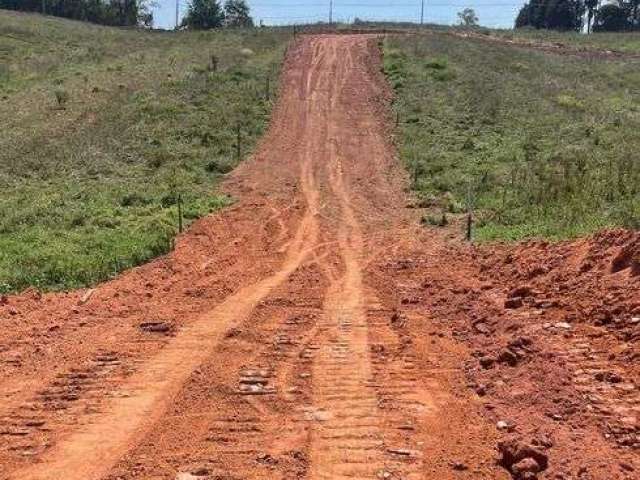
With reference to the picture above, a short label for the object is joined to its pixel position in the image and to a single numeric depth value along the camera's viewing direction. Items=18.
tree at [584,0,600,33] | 77.94
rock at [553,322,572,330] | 7.43
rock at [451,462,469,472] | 5.09
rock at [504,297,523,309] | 8.57
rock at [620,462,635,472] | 4.86
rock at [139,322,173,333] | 8.40
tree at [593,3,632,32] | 76.75
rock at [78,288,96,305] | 9.66
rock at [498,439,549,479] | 4.91
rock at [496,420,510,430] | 5.63
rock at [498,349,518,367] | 6.90
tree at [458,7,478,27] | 92.13
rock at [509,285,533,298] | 8.70
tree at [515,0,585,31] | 77.12
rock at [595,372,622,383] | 6.15
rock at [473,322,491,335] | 7.98
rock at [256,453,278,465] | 5.20
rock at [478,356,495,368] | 7.03
